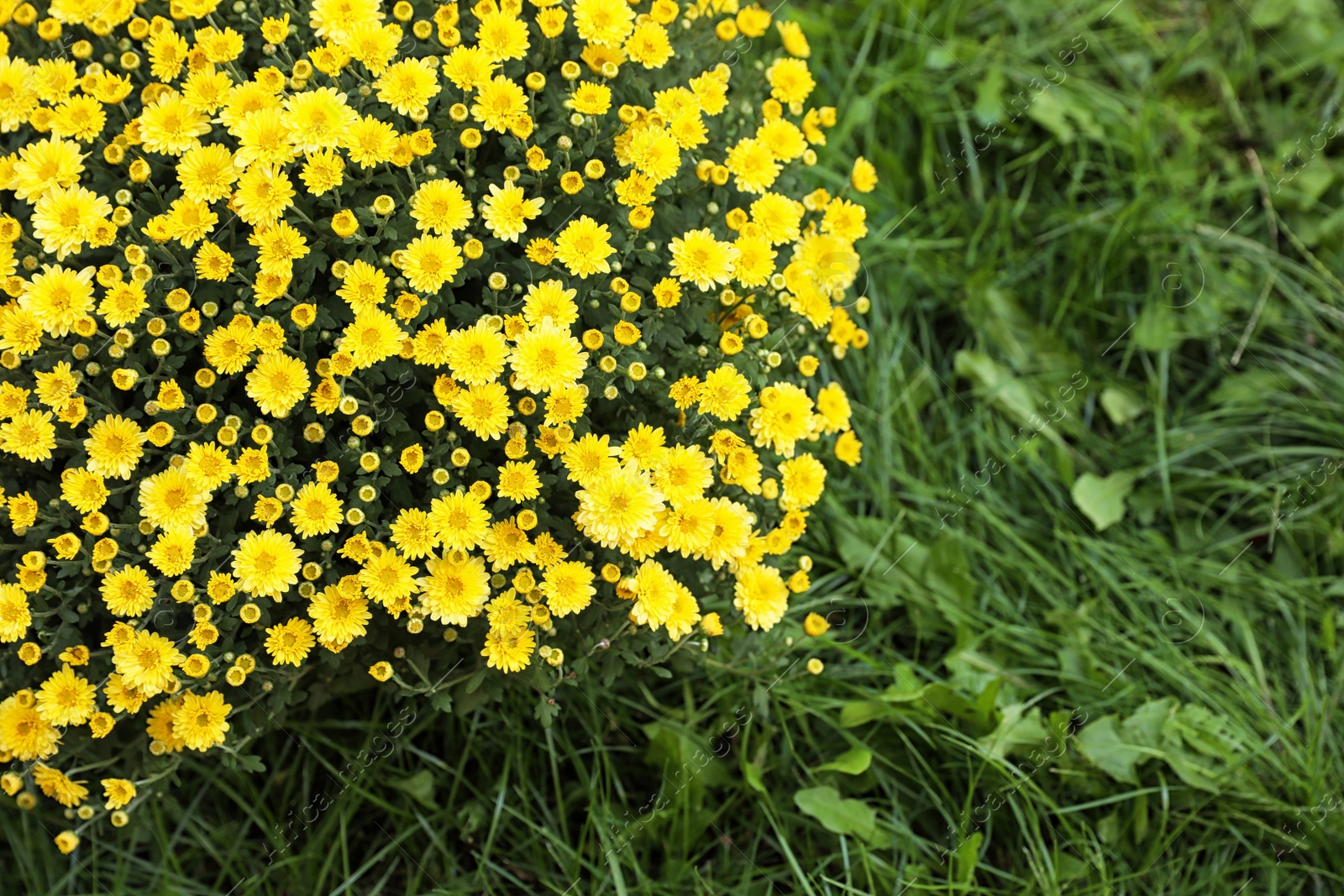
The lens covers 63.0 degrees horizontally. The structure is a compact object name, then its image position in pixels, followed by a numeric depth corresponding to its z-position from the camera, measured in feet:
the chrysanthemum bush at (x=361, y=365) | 6.36
